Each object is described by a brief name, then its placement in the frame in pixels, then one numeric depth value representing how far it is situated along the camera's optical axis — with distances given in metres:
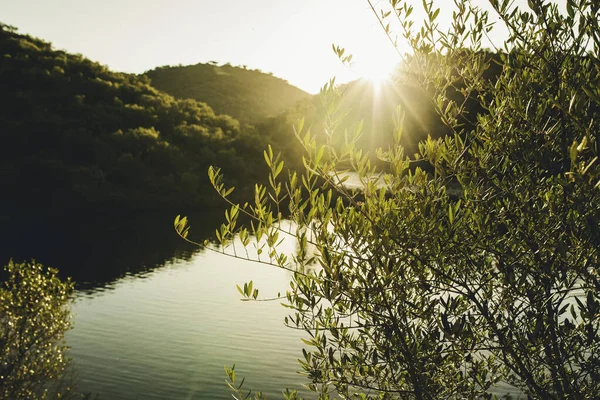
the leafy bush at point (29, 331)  16.72
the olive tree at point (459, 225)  4.40
